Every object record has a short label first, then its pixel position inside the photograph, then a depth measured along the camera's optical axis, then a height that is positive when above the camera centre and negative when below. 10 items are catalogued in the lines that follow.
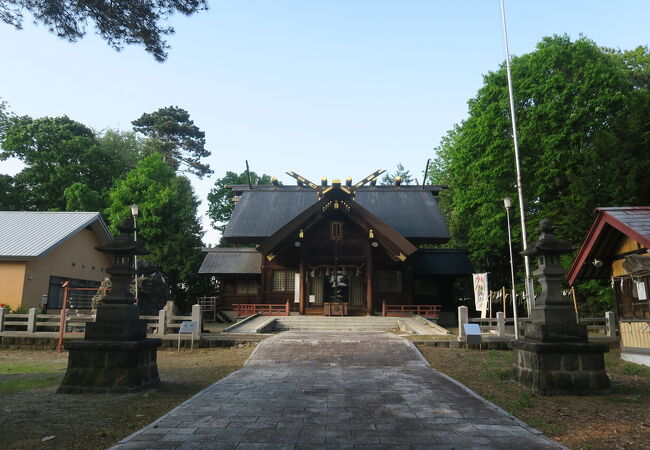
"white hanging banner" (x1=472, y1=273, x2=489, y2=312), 16.11 +0.05
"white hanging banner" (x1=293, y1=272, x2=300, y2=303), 24.56 +0.19
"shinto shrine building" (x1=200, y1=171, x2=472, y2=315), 22.50 +2.07
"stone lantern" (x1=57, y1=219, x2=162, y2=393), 7.89 -1.06
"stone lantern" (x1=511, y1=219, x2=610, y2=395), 7.70 -1.00
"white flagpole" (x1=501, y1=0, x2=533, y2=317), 14.75 +5.74
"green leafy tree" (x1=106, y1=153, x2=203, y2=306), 31.84 +5.10
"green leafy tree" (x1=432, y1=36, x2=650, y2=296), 18.52 +8.26
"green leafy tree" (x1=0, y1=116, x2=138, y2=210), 34.06 +10.78
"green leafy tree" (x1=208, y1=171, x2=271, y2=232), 46.25 +10.17
